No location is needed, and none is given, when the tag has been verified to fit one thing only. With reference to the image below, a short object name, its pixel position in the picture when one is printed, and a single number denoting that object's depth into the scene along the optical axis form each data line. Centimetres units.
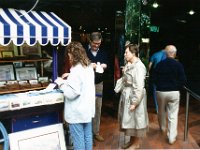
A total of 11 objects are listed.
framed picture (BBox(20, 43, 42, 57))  516
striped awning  400
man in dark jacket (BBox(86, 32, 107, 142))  486
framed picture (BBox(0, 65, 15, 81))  487
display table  407
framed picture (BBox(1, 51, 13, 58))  493
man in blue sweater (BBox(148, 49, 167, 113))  709
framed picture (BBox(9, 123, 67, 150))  406
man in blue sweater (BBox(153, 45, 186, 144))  508
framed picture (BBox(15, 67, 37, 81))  505
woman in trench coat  445
